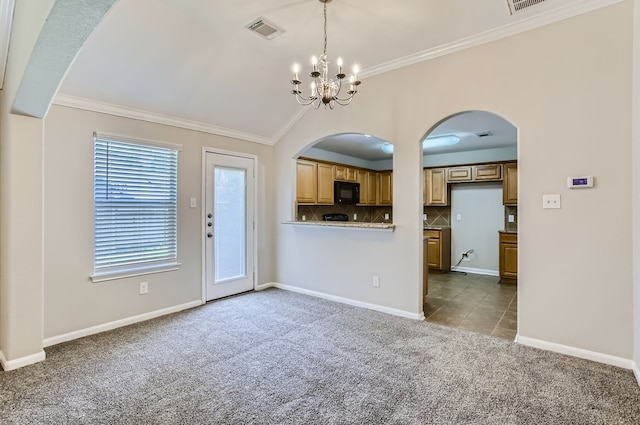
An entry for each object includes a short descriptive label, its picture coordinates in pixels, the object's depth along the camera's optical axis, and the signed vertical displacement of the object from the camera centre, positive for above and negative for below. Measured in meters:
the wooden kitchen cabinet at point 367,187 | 7.04 +0.57
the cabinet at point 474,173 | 5.86 +0.74
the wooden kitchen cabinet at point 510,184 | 5.63 +0.49
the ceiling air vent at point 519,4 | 2.60 +1.73
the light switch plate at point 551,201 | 2.76 +0.09
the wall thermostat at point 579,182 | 2.60 +0.24
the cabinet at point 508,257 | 5.35 -0.79
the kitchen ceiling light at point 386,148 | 5.81 +1.22
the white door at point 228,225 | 4.27 -0.18
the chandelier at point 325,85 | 2.33 +1.03
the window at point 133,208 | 3.31 +0.05
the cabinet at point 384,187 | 7.37 +0.57
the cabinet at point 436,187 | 6.47 +0.51
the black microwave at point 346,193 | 6.29 +0.39
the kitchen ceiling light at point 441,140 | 5.27 +1.23
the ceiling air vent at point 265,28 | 2.89 +1.75
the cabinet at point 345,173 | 6.32 +0.79
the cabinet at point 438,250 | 6.28 -0.77
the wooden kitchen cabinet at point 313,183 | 5.43 +0.53
